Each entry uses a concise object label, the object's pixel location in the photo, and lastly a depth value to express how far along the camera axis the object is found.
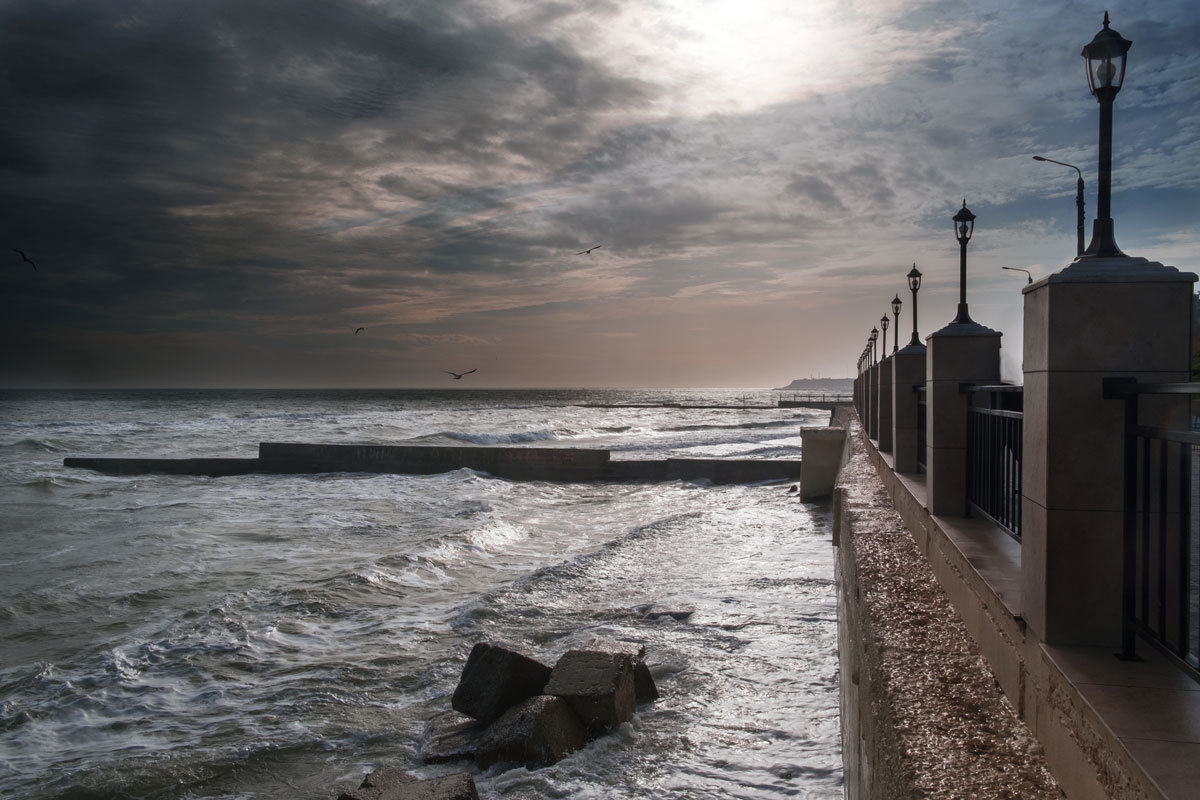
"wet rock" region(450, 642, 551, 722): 6.38
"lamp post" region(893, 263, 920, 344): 13.27
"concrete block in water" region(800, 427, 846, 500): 18.30
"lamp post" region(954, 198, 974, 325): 7.26
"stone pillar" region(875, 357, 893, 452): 12.02
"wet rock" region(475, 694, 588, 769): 5.86
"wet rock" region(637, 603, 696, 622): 9.42
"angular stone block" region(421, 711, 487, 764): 6.04
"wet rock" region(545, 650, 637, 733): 6.23
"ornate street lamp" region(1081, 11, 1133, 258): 3.09
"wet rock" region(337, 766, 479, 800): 4.83
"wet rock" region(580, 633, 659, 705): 6.90
